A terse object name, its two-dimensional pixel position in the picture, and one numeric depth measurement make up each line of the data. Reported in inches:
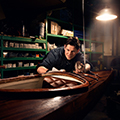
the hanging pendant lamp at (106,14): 96.8
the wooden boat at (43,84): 31.0
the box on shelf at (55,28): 132.5
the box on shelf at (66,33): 144.4
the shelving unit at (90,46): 136.3
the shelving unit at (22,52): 95.0
